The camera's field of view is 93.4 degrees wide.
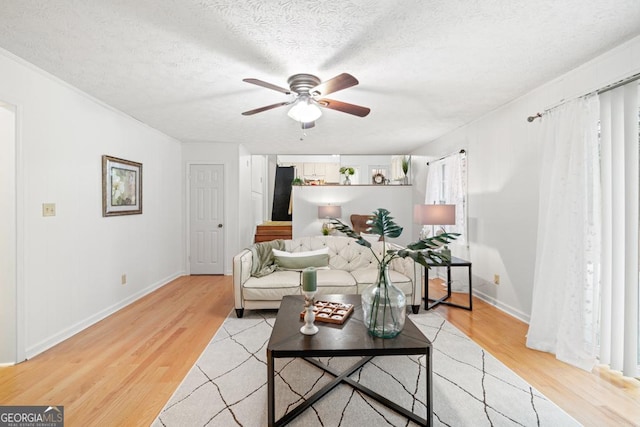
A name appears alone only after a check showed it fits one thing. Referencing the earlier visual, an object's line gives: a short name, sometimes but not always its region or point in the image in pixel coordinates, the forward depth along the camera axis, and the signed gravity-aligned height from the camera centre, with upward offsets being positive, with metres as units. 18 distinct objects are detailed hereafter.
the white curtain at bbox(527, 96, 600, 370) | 2.29 -0.24
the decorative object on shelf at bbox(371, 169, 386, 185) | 6.66 +0.71
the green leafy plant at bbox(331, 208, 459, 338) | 1.77 -0.53
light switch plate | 2.61 +0.03
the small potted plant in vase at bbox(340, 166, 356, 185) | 6.59 +0.88
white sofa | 3.21 -0.76
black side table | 3.45 -1.04
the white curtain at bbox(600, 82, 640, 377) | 2.08 -0.14
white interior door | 5.44 -0.15
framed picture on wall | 3.41 +0.31
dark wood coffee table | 1.60 -0.74
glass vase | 1.78 -0.59
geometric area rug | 1.68 -1.16
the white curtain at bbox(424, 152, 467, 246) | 4.30 +0.39
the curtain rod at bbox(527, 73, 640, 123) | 2.01 +0.88
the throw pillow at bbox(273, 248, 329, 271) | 3.61 -0.58
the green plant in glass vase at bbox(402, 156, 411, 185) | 6.32 +0.91
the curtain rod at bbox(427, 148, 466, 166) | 4.23 +0.85
